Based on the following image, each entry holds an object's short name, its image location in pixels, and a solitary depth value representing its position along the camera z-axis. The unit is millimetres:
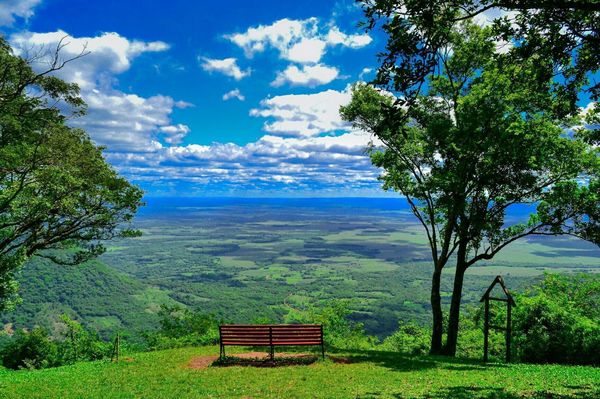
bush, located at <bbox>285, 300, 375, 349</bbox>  32641
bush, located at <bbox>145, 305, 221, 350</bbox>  23547
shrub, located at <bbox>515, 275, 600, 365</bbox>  20531
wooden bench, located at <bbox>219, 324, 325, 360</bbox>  16531
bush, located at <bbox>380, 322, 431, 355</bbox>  30289
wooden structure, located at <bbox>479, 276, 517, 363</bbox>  18359
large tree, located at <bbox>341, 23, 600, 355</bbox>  19016
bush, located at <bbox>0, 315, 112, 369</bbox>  23234
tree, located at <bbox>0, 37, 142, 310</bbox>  17922
